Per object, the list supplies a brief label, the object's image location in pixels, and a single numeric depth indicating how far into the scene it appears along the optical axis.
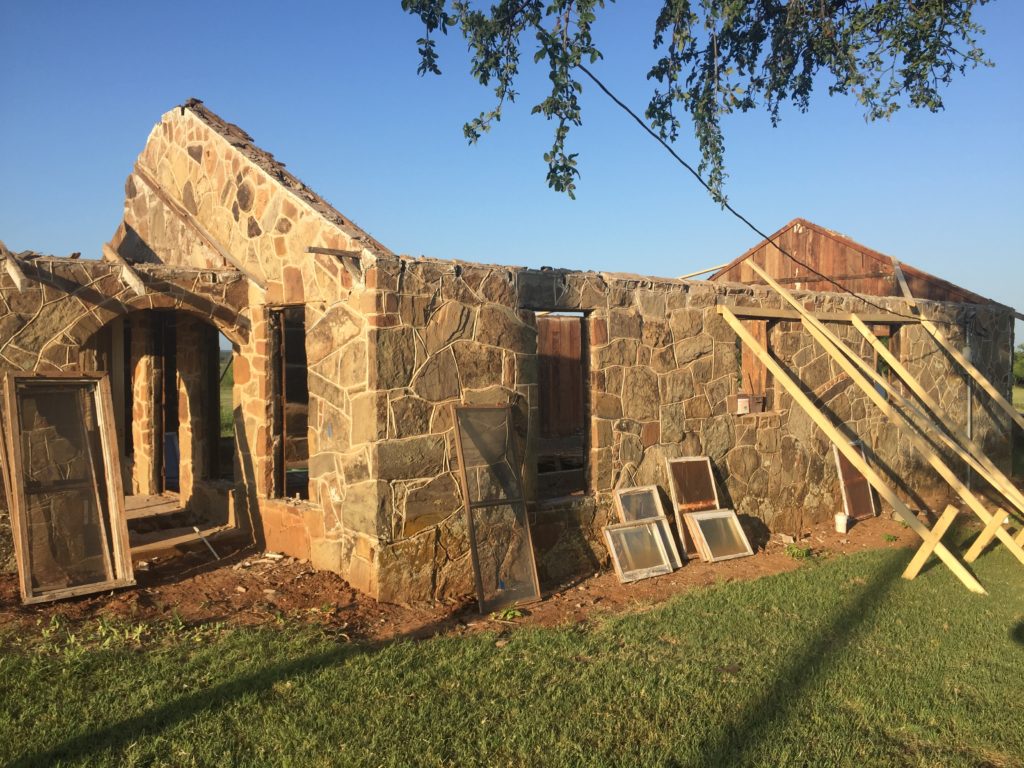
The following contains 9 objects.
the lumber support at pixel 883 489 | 6.55
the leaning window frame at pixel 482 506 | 6.26
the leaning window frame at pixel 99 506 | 5.77
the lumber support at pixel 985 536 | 7.24
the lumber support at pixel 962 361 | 9.12
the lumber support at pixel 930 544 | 6.88
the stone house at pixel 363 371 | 6.32
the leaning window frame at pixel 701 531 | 7.82
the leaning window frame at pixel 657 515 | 7.54
